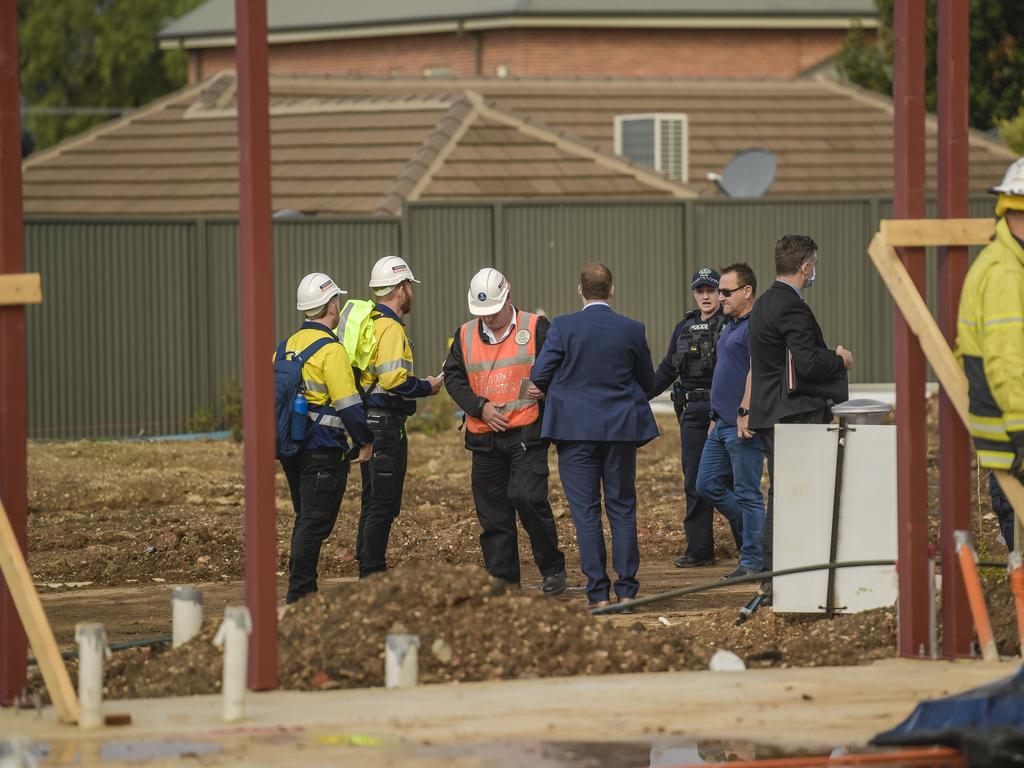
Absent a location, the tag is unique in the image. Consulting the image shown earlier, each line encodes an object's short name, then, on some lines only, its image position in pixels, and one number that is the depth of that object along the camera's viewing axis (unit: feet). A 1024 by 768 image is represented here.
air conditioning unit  205.36
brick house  248.52
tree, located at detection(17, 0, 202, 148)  345.92
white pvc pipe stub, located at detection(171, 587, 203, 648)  55.88
